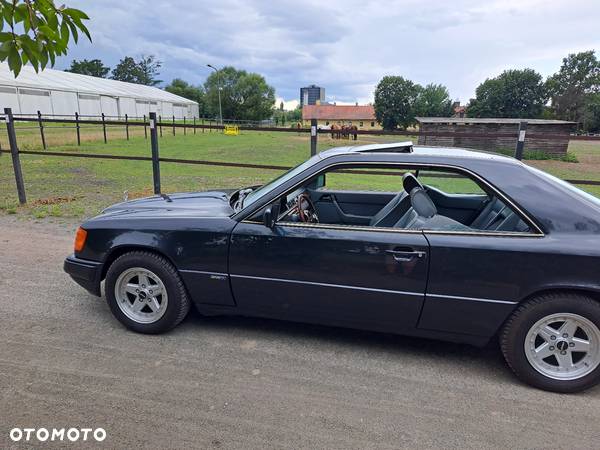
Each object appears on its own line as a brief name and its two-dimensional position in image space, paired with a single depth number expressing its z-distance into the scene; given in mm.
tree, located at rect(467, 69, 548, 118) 72006
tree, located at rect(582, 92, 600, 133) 72438
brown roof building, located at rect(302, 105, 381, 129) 99675
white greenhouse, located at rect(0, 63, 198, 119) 37031
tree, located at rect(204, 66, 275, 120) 81812
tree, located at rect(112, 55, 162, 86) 107500
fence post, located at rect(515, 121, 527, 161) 5684
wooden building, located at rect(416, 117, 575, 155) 22012
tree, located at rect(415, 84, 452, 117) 78062
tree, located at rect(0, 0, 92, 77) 1769
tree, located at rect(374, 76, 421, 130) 77125
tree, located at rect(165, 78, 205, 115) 98000
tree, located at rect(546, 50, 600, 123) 84062
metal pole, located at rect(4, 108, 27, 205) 7508
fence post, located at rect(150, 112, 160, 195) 7090
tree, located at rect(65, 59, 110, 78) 101500
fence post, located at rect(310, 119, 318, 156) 6320
